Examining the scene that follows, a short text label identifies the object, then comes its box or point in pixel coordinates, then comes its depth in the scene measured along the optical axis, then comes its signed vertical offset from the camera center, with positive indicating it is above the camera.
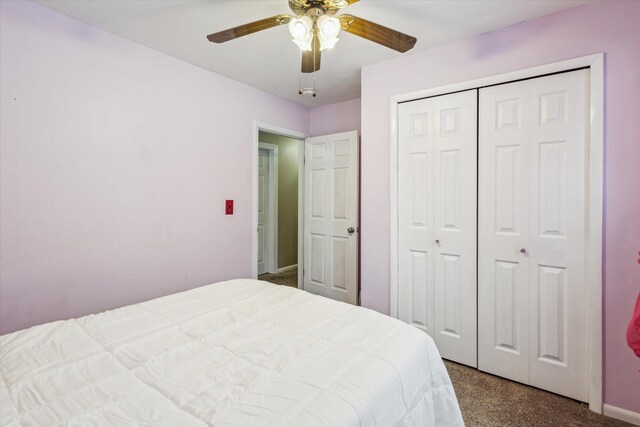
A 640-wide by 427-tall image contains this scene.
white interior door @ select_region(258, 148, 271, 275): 4.86 -0.05
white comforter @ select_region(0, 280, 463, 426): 0.85 -0.55
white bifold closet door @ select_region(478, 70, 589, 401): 1.86 -0.15
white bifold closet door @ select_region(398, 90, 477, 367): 2.23 -0.07
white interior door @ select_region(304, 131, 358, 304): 3.32 -0.07
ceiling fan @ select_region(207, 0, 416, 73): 1.41 +0.87
